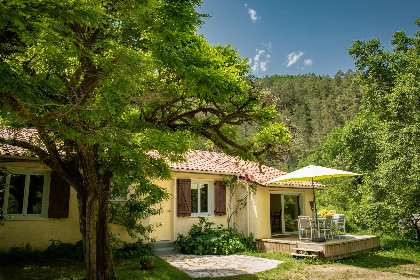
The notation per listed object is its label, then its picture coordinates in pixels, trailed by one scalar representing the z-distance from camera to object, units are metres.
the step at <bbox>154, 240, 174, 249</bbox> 11.60
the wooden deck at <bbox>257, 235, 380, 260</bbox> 10.61
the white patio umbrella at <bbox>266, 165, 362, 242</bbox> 11.08
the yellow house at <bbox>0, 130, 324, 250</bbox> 9.61
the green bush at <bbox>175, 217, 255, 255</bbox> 11.66
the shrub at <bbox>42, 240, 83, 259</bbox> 9.45
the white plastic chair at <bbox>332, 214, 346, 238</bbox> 12.74
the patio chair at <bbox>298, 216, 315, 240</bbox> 11.55
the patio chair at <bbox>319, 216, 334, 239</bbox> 12.02
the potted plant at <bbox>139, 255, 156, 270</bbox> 8.42
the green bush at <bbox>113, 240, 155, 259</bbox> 10.27
